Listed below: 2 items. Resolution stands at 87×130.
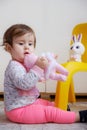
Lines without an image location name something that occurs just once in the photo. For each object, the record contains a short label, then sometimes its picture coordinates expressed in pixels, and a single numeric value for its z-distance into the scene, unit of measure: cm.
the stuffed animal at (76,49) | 193
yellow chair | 167
